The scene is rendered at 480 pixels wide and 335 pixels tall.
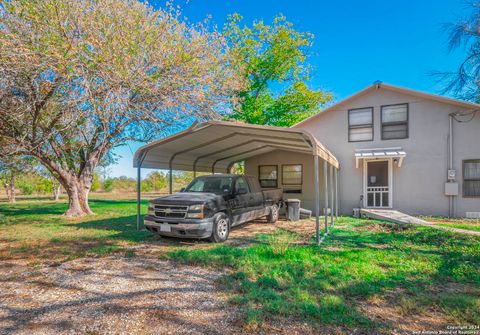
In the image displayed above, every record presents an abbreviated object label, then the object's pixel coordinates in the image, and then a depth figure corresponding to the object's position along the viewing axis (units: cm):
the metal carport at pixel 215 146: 685
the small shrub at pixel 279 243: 545
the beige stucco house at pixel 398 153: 1042
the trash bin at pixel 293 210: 1079
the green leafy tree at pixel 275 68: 1880
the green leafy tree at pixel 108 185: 4744
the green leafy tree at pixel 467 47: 843
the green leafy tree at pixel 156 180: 4623
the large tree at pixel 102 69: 653
